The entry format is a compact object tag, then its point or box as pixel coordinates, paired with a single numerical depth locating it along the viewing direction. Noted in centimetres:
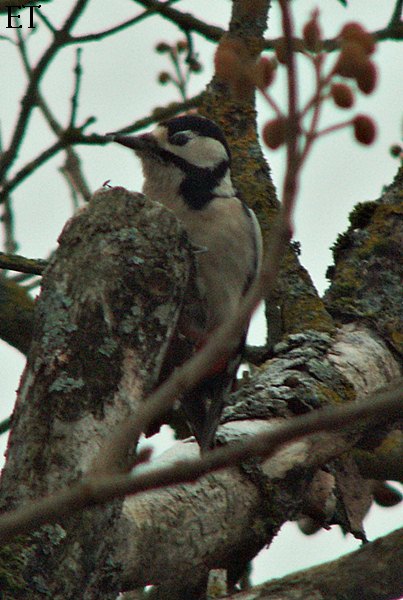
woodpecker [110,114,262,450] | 725
